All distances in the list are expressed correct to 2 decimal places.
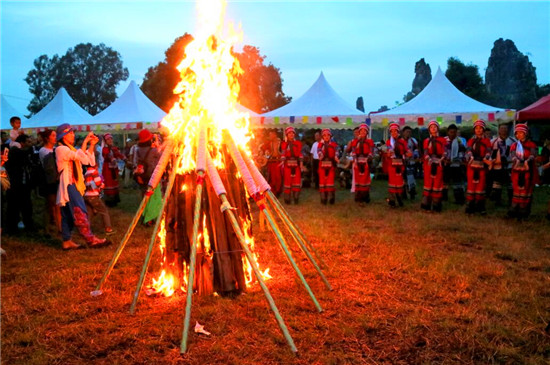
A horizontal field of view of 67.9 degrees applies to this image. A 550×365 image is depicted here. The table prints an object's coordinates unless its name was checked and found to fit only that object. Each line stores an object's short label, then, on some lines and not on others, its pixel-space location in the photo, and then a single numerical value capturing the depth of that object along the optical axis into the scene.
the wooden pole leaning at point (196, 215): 3.69
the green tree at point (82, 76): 57.94
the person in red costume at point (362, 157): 11.33
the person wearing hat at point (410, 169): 12.60
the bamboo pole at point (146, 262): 4.47
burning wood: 4.87
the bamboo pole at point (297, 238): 5.22
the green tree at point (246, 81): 31.69
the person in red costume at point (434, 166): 10.18
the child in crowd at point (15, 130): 9.04
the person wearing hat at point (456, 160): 11.41
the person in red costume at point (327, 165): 11.62
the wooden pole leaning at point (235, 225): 3.67
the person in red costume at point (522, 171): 8.95
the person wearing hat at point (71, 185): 6.82
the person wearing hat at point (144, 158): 8.98
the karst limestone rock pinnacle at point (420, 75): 58.16
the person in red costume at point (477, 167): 9.52
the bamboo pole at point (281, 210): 5.41
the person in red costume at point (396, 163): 10.95
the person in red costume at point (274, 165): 13.68
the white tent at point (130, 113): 19.67
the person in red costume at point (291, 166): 12.23
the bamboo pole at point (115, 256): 5.02
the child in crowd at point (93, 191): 7.81
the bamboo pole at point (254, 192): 4.54
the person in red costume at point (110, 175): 12.28
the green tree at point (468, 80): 36.31
